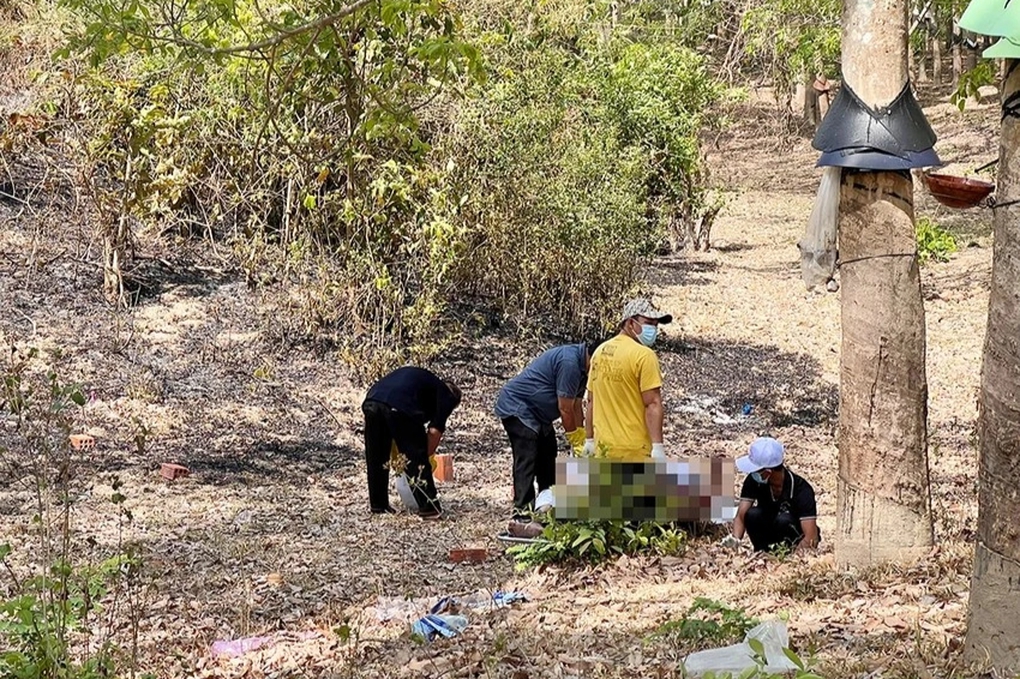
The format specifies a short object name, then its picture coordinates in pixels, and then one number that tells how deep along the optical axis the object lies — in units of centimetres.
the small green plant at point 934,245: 2000
